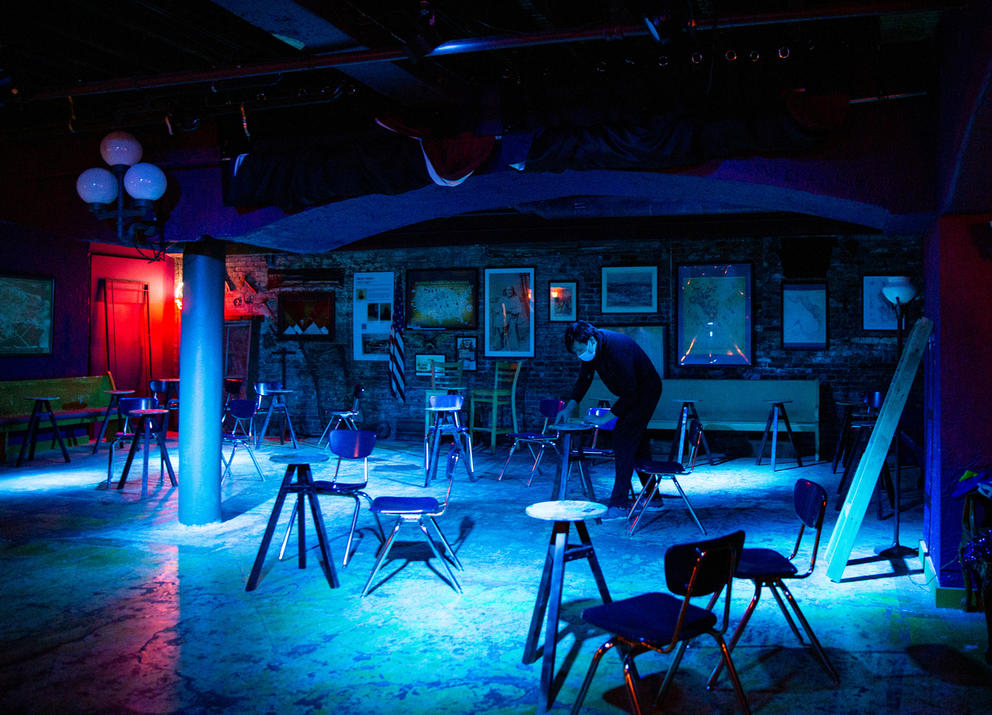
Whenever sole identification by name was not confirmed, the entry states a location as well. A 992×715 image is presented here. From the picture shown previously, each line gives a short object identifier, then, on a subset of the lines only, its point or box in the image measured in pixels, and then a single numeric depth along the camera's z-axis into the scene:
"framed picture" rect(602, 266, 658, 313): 10.21
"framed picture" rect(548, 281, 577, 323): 10.50
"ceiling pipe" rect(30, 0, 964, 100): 3.61
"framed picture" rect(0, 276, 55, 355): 9.92
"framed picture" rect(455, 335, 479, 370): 10.95
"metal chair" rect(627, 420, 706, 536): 5.63
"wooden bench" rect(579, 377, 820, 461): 9.47
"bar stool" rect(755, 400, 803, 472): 8.82
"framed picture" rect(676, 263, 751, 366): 9.88
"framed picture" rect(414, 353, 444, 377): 11.16
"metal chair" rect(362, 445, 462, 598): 4.42
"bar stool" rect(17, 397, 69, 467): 9.25
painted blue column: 6.02
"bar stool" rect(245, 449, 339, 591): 4.46
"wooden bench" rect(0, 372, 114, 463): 9.53
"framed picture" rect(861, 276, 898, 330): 9.52
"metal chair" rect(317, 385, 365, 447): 9.73
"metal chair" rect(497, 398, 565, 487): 7.30
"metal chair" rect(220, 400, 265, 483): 7.63
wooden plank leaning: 4.49
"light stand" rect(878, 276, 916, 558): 5.32
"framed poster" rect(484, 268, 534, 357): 10.69
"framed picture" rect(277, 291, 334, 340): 11.68
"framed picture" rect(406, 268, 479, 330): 10.95
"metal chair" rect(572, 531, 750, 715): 2.57
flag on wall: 10.94
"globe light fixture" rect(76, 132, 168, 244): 5.55
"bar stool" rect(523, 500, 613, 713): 3.16
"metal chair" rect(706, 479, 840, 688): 3.21
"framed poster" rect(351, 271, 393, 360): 11.39
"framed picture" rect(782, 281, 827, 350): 9.67
